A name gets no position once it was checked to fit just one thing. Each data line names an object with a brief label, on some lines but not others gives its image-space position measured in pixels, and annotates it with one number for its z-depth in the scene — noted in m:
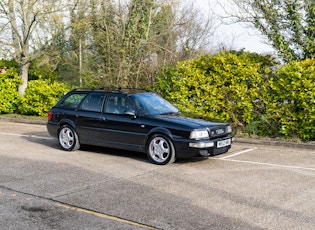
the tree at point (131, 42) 16.64
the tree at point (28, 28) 17.97
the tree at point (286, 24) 14.11
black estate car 8.59
